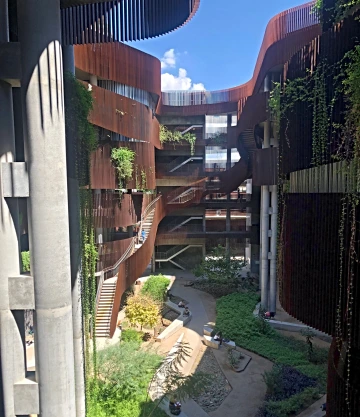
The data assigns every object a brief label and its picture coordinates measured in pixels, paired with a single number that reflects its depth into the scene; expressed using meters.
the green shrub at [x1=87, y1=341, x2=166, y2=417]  7.56
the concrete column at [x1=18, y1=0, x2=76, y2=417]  4.11
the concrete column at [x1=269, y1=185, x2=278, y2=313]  14.85
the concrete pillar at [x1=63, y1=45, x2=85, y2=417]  5.82
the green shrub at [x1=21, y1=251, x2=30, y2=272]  10.16
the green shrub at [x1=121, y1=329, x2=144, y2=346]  12.11
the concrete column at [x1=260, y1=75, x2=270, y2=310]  15.25
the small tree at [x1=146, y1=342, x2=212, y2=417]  7.04
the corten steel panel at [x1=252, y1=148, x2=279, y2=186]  13.26
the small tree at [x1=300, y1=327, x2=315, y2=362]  11.22
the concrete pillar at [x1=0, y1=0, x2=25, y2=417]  4.44
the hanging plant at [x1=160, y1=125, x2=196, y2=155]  23.53
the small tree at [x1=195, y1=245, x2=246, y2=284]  19.03
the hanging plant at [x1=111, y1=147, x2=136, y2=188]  13.88
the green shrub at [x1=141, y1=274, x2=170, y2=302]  15.94
